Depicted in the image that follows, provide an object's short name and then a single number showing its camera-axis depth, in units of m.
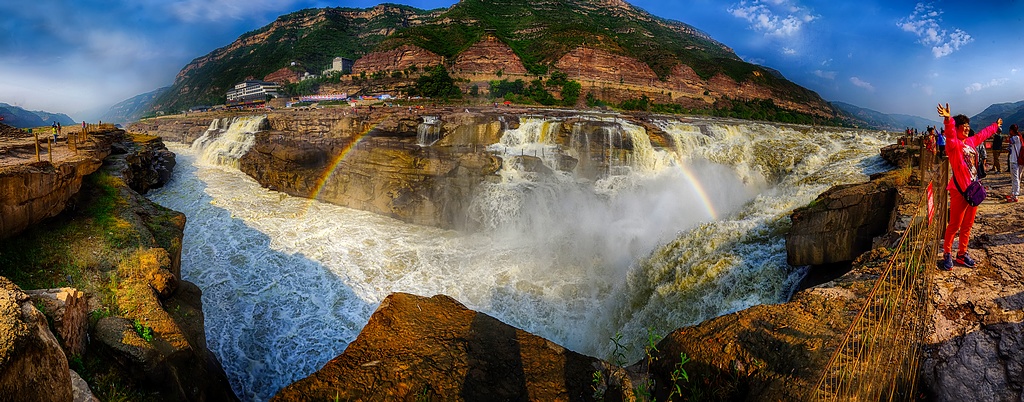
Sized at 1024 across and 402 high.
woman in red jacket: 4.32
